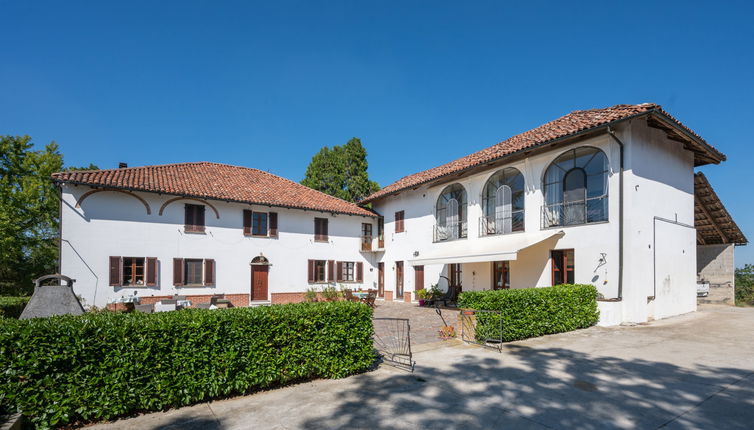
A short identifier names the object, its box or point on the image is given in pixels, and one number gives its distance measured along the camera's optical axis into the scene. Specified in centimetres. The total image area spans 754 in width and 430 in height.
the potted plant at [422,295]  1978
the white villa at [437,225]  1311
